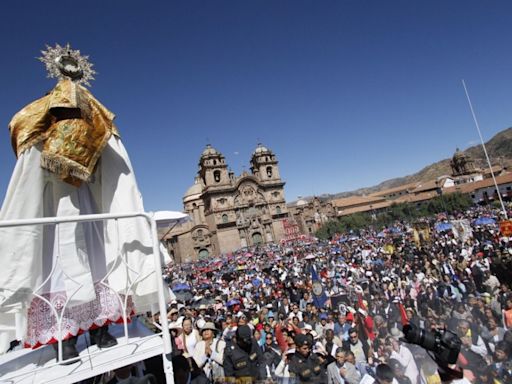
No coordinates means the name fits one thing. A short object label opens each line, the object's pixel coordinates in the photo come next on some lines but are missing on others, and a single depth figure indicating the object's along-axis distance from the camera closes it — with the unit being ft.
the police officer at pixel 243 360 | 11.28
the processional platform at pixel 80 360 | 5.20
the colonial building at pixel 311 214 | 181.57
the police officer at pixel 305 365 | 12.16
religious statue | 6.12
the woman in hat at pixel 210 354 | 12.78
